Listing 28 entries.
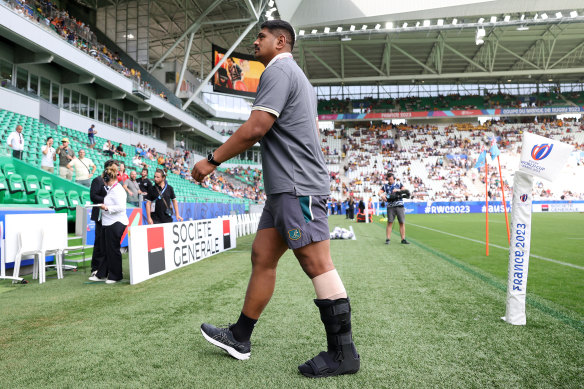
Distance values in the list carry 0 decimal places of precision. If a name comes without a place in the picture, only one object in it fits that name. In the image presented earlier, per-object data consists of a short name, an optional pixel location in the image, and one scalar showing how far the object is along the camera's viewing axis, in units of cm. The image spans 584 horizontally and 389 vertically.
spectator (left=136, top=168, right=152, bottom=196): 794
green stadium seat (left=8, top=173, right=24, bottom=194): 892
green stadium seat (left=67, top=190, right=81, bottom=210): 984
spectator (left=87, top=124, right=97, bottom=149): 1846
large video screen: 3155
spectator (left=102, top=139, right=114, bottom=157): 1804
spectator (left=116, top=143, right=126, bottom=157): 1985
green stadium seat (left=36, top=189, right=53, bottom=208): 933
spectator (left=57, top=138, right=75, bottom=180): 1012
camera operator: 1002
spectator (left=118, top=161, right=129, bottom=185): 934
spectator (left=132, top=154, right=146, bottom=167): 1988
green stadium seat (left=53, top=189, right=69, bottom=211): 945
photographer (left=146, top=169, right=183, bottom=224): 779
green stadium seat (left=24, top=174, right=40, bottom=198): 927
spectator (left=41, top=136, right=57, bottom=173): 1023
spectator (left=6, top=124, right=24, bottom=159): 1008
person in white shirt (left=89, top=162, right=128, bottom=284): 583
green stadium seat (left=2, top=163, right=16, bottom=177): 913
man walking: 219
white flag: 313
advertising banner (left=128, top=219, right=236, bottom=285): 580
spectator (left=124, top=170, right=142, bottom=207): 976
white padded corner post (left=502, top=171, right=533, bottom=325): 325
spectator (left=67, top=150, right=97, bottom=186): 1005
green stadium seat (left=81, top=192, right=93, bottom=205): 1009
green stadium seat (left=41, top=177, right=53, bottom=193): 965
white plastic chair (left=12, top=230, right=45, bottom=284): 556
